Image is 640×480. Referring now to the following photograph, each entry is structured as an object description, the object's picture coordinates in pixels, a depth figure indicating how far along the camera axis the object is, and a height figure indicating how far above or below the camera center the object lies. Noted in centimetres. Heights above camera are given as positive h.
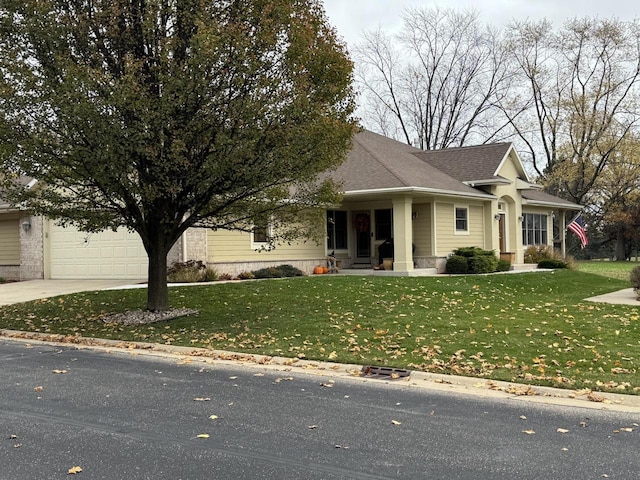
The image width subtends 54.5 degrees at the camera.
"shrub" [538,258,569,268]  2673 -71
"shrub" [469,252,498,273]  2211 -59
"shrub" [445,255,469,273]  2200 -57
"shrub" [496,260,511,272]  2367 -72
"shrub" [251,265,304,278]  1998 -70
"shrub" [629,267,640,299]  1513 -83
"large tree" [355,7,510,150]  4590 +1142
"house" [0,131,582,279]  2045 +73
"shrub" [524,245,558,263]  2811 -33
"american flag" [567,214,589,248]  3016 +91
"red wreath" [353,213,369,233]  2400 +106
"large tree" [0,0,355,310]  1030 +267
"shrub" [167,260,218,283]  1812 -61
